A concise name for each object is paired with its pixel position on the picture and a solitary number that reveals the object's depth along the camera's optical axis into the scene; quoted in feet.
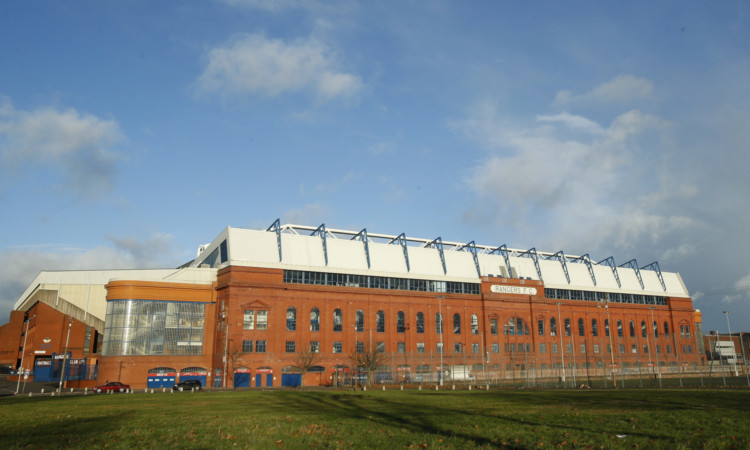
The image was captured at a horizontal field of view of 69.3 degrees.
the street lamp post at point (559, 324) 318.45
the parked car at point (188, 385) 215.51
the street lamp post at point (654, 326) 366.55
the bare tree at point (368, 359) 238.70
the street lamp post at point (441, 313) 270.22
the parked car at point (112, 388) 203.10
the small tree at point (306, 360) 249.75
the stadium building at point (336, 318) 245.86
